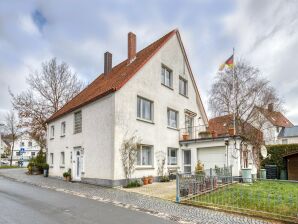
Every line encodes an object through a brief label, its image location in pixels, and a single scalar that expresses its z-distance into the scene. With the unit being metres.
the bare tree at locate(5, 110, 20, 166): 36.73
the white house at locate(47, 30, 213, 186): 13.56
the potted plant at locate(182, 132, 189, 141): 17.97
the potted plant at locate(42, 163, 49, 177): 19.26
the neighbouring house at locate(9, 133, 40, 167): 26.60
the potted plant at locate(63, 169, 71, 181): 16.02
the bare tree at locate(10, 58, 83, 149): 25.26
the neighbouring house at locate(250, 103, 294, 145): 26.19
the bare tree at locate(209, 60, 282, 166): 25.93
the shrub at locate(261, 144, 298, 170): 21.96
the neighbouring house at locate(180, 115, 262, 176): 15.23
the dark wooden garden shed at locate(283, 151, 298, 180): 17.86
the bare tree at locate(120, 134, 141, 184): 13.30
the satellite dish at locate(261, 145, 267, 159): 17.16
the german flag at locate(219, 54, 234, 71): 17.93
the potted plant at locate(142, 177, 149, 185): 14.05
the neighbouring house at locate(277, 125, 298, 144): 41.59
